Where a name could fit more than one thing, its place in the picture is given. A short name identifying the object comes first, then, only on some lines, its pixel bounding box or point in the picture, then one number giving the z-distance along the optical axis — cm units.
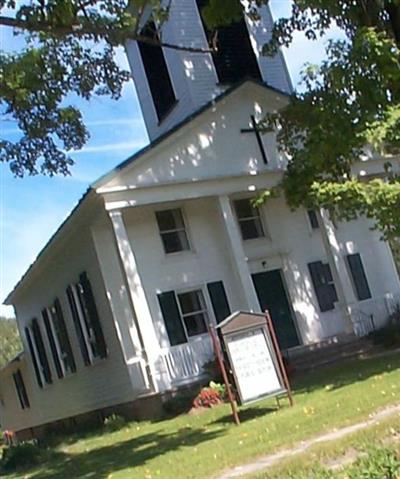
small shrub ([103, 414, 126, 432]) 1708
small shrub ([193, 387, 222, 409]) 1570
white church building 1836
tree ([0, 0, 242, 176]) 1009
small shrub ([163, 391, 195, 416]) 1608
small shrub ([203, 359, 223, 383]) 1731
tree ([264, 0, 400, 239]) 1362
